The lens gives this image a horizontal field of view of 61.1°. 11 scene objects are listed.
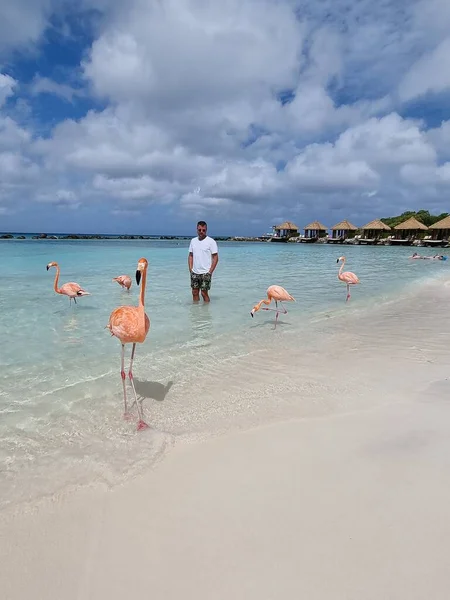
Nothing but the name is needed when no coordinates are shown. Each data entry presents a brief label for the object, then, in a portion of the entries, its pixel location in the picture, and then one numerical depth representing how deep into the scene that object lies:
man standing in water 9.42
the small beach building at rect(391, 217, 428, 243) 66.31
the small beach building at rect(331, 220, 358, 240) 75.90
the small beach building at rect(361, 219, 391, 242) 70.69
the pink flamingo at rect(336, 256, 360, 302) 12.52
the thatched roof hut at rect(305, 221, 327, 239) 82.12
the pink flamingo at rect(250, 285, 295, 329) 8.98
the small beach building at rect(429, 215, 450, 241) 59.72
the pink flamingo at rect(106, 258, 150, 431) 4.05
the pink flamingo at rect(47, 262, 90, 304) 10.08
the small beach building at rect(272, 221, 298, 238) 90.00
